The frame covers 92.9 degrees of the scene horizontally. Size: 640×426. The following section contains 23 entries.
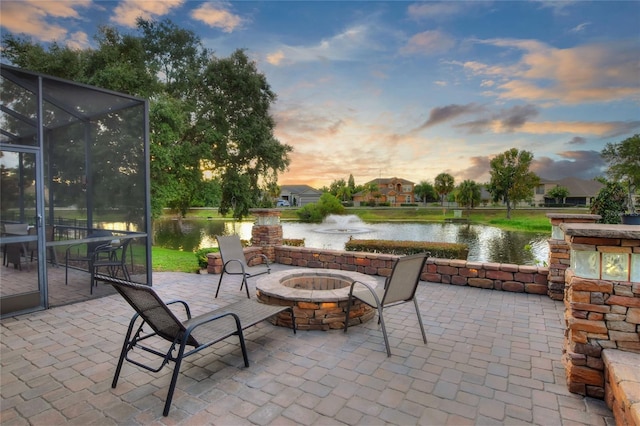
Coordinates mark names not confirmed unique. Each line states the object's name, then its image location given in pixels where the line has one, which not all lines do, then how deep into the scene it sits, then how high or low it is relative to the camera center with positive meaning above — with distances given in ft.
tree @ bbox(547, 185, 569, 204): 153.07 +6.12
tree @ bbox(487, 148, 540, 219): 103.73 +9.89
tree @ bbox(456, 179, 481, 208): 139.44 +4.92
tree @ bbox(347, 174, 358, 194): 223.63 +16.17
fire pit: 10.59 -3.61
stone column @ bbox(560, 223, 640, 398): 6.47 -2.06
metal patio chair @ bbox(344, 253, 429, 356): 9.13 -2.63
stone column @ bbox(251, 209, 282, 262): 22.06 -2.01
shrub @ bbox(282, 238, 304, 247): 31.60 -4.11
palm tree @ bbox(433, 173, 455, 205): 173.26 +11.86
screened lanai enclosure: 12.63 +0.65
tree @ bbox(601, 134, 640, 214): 73.00 +11.94
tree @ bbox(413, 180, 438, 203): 214.73 +9.52
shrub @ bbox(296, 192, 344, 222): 105.50 -1.88
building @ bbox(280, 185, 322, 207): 213.46 +7.08
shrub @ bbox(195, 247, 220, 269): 20.18 -3.68
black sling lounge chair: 6.45 -3.21
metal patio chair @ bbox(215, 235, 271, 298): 14.96 -2.53
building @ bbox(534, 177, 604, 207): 166.73 +8.84
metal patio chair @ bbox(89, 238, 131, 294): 15.58 -2.86
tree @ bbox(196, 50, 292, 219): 45.78 +11.20
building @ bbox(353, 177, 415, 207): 196.35 +7.91
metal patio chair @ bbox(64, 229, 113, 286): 15.43 -2.71
